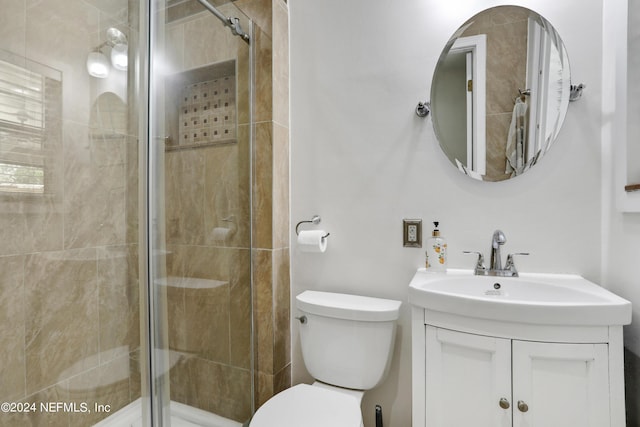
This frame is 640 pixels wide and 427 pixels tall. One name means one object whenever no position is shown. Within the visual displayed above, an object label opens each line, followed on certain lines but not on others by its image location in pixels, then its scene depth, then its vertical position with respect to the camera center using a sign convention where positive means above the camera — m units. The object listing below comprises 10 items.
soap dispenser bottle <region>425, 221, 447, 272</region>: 1.30 -0.18
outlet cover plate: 1.39 -0.10
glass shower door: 1.08 -0.03
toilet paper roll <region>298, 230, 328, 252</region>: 1.44 -0.14
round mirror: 1.22 +0.48
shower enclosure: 0.95 +0.00
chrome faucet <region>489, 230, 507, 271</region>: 1.25 -0.15
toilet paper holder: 1.55 -0.05
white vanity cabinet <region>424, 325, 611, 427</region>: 0.88 -0.51
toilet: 1.15 -0.59
